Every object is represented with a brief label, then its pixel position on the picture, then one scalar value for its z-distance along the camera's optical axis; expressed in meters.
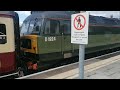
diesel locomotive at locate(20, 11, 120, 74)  4.70
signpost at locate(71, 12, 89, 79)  2.34
